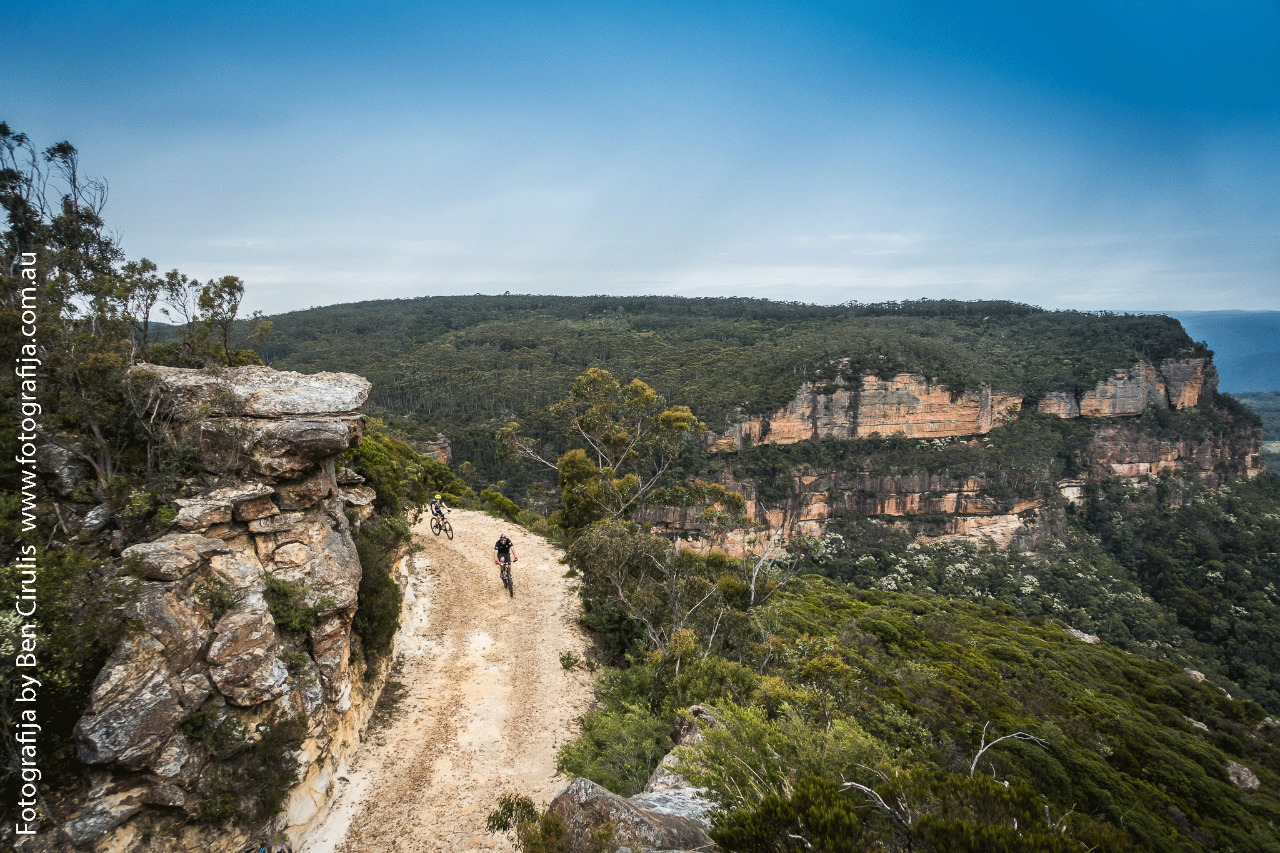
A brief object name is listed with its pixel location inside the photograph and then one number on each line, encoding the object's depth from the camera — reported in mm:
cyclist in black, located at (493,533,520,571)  13742
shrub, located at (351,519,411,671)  9133
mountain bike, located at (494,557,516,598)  13664
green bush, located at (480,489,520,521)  22344
